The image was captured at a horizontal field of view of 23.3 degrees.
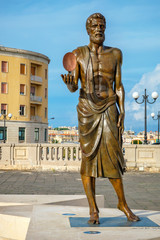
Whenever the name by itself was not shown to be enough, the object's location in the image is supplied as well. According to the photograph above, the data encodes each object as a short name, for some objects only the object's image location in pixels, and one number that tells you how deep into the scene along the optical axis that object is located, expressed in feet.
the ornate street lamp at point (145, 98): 70.78
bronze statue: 15.58
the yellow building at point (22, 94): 169.39
